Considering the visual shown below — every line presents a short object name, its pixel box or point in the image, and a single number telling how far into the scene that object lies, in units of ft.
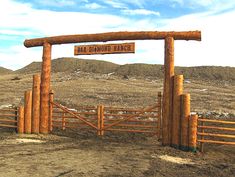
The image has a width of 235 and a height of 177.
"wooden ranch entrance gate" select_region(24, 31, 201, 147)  38.42
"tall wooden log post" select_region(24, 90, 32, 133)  47.14
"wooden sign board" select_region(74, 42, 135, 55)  42.73
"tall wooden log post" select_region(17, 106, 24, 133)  47.16
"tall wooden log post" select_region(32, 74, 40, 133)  46.93
